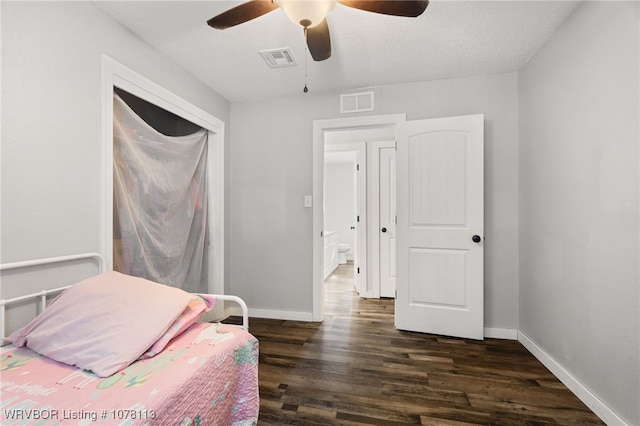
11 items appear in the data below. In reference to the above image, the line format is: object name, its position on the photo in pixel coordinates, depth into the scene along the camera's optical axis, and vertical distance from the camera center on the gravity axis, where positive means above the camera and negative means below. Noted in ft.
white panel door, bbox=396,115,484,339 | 8.70 -0.41
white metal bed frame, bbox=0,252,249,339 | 4.41 -1.16
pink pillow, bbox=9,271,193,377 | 3.74 -1.58
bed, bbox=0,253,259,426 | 2.99 -1.98
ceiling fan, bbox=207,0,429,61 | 4.41 +3.25
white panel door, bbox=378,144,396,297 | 12.82 -0.23
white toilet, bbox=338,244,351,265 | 21.47 -3.01
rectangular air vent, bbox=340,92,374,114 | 9.74 +3.77
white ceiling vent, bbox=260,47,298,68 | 7.54 +4.22
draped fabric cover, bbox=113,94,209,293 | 6.69 +0.24
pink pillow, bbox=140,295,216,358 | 4.08 -1.77
